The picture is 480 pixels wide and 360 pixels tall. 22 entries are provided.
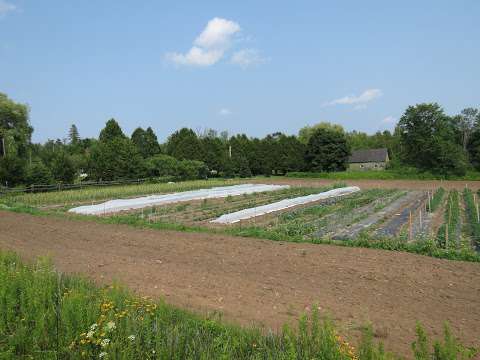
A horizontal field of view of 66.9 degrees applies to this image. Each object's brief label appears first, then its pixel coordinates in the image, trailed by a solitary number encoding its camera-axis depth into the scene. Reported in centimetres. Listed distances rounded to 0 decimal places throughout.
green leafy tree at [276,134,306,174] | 5919
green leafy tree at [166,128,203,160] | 5253
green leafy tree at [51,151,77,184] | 3158
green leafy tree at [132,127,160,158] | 5006
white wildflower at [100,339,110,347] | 315
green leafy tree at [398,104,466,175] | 4862
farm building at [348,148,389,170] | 6775
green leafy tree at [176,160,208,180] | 4328
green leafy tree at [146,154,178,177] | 4067
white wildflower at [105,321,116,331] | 331
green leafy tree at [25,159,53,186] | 2864
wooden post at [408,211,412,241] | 1198
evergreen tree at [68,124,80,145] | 9475
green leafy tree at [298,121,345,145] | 8332
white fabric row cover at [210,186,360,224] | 1597
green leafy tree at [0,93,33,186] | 4150
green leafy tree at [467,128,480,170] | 5025
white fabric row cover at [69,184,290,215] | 1914
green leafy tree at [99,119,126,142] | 3953
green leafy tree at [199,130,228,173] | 5325
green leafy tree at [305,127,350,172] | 5719
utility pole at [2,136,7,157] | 3970
